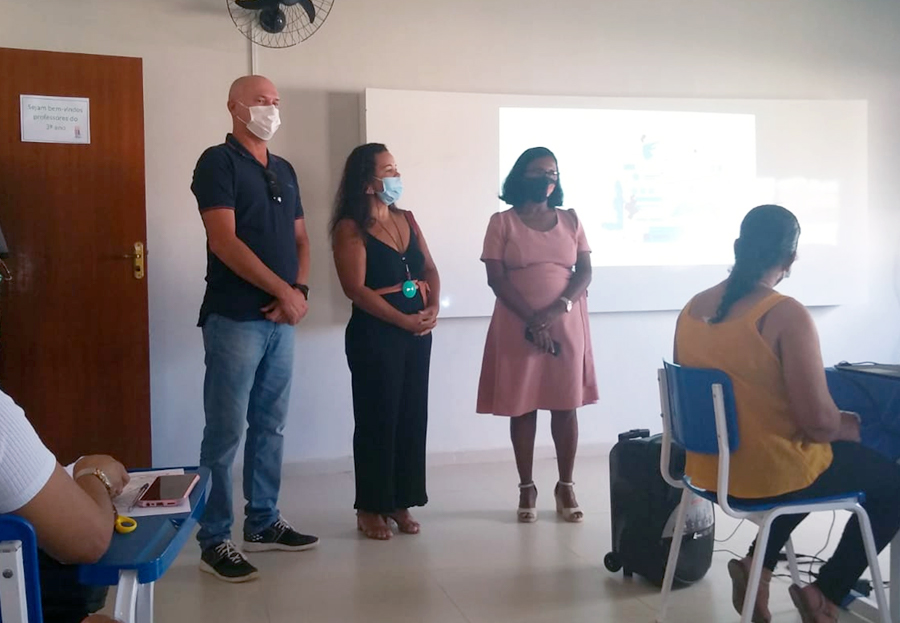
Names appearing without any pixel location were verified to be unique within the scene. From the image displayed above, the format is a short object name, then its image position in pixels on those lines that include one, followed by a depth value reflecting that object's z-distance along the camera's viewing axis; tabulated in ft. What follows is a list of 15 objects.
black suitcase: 8.02
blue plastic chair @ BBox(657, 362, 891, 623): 6.21
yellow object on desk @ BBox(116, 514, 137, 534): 4.23
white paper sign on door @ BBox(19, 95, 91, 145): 11.14
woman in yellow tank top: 6.16
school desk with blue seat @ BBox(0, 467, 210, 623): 3.48
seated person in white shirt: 3.59
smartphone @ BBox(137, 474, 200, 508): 4.57
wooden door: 11.23
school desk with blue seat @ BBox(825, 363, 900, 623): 7.01
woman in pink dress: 10.41
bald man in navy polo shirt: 8.57
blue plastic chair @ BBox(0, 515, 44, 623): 3.46
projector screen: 13.39
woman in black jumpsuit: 9.64
